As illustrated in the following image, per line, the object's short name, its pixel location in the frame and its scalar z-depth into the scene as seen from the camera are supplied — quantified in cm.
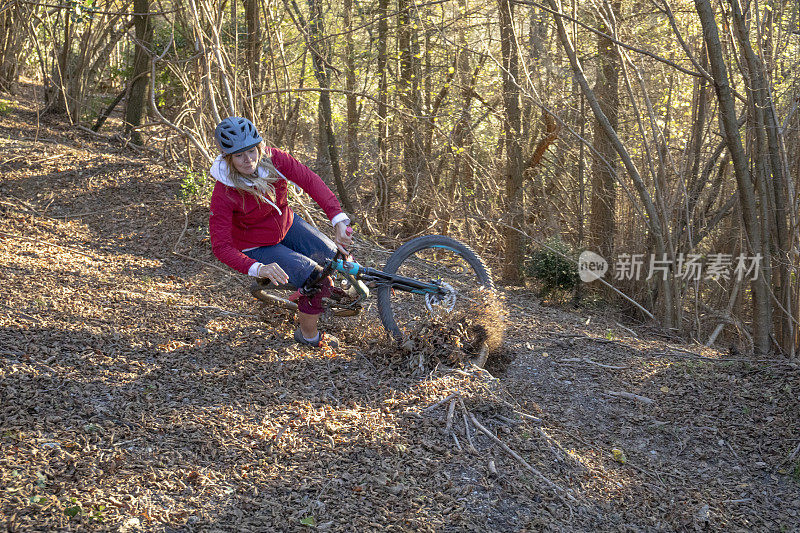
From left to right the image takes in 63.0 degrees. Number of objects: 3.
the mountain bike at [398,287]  428
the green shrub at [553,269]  782
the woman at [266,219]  377
